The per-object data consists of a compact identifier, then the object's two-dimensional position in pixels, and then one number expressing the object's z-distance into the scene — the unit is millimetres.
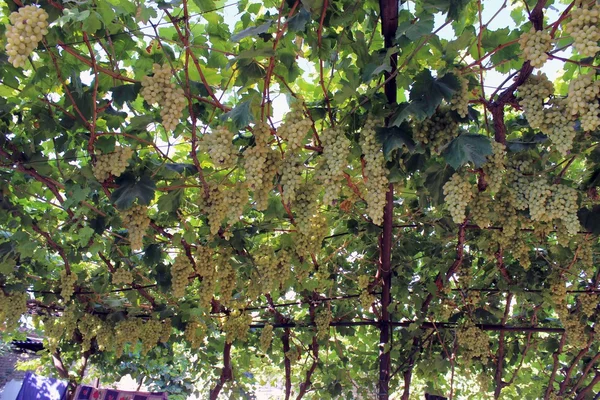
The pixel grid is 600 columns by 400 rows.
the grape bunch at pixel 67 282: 4449
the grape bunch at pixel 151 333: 4918
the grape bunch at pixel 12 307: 4793
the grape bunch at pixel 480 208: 2633
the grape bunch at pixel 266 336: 4680
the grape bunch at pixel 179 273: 3736
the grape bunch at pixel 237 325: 4699
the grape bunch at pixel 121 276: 4078
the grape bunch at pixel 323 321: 4535
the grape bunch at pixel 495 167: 2189
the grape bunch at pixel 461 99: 2043
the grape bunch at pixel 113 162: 2672
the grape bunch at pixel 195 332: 4848
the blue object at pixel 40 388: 6930
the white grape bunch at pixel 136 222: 3000
